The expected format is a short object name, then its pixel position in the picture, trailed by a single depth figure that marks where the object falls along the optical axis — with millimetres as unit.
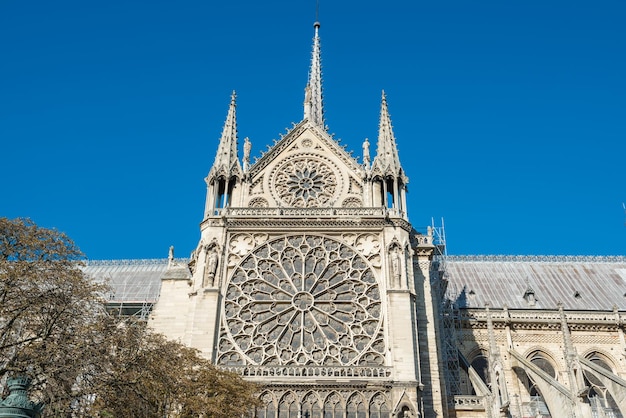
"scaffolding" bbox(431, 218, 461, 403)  28938
